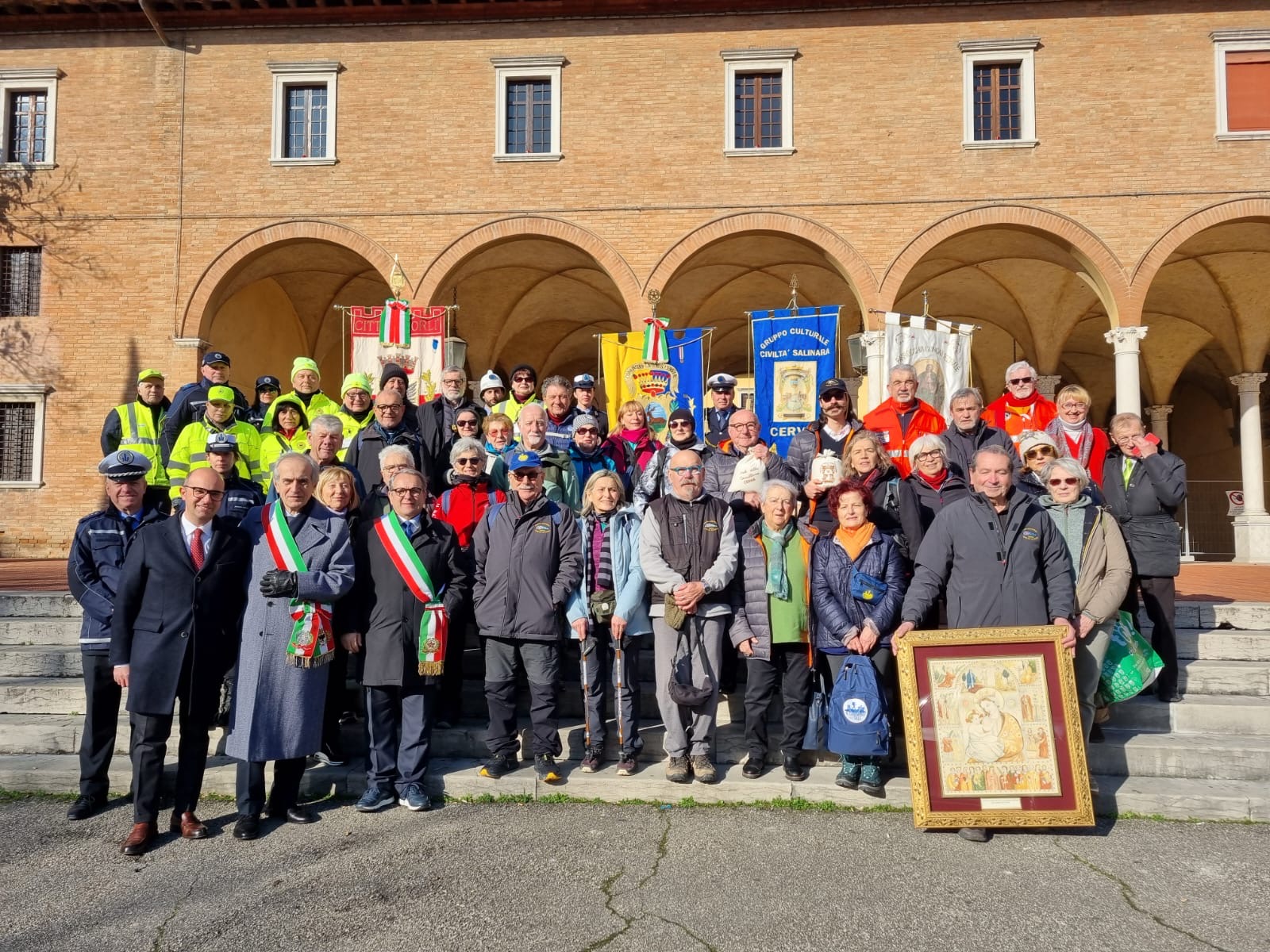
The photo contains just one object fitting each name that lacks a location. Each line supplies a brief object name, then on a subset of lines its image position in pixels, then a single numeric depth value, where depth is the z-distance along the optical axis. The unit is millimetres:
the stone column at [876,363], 13102
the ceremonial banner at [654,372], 12188
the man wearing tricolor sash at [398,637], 4699
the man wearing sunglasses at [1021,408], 6531
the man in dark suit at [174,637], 4281
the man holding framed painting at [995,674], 4289
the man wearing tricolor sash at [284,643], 4359
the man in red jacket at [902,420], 6508
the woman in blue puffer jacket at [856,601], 4738
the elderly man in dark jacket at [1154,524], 5609
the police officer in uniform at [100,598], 4734
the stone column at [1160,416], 19859
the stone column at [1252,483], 15734
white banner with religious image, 12672
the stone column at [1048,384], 17969
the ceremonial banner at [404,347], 12688
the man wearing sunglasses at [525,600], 4973
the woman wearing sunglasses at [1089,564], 4652
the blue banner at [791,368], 12086
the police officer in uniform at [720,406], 7065
